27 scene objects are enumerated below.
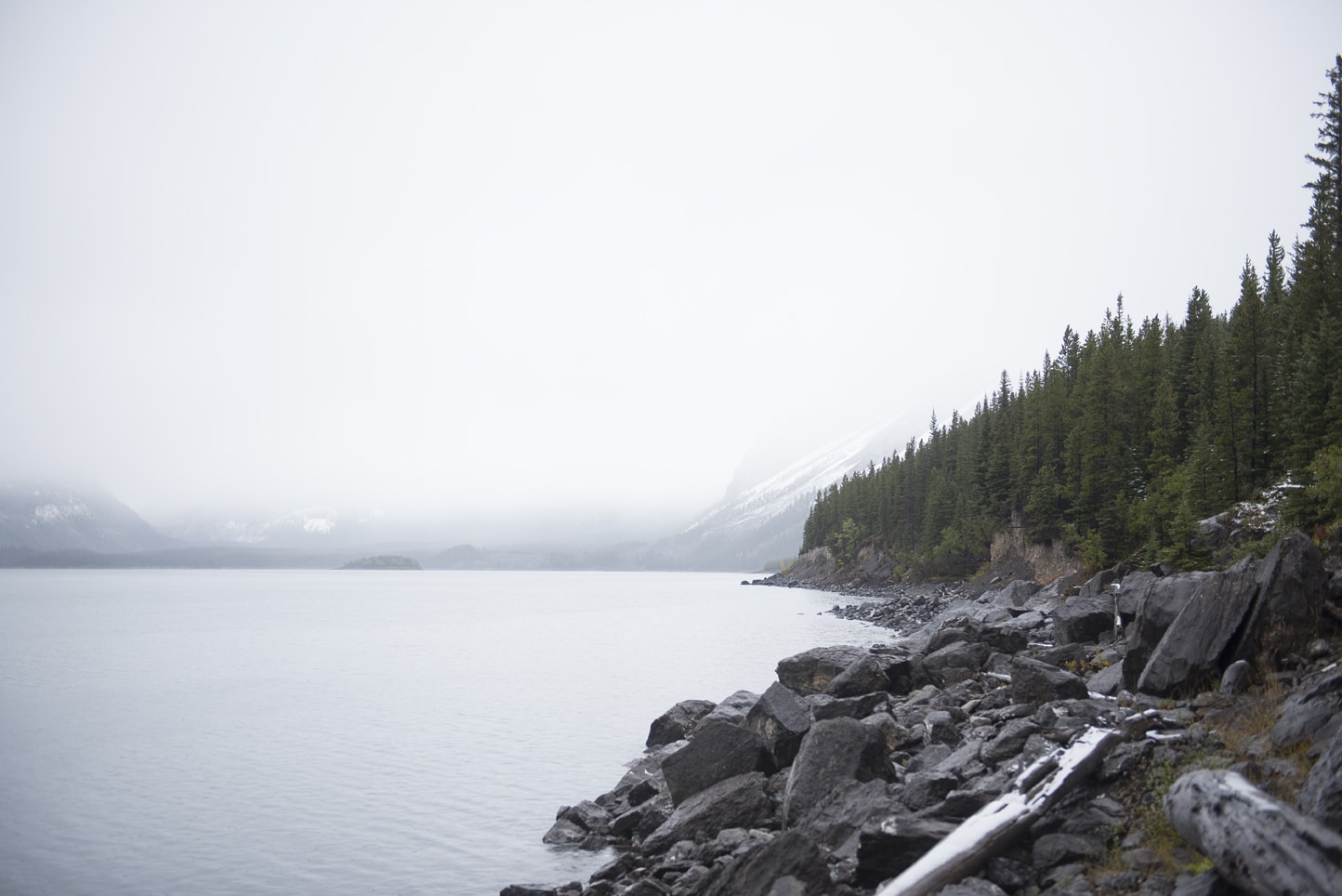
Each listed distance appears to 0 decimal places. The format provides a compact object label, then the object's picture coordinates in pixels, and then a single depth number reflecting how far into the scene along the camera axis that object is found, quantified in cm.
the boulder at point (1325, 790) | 867
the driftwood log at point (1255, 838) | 761
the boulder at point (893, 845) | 1167
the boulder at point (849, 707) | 2095
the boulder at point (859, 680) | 2447
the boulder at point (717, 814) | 1639
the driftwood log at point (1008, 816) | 1063
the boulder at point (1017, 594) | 5309
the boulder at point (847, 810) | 1385
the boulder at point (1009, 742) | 1416
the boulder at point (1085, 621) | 2589
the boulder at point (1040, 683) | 1669
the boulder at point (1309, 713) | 1089
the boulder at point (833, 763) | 1550
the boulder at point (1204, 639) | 1499
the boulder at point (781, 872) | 1180
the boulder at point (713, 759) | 1864
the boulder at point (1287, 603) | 1443
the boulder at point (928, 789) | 1357
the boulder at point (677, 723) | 2809
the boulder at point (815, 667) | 2669
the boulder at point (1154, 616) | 1709
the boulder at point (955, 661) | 2564
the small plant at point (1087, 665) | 2103
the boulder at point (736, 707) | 2117
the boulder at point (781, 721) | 1903
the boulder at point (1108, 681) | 1736
